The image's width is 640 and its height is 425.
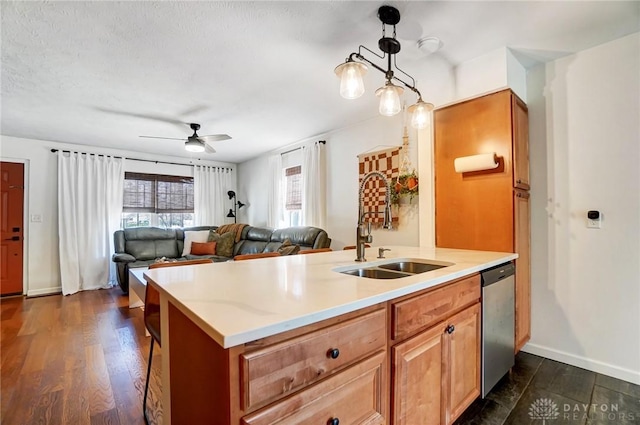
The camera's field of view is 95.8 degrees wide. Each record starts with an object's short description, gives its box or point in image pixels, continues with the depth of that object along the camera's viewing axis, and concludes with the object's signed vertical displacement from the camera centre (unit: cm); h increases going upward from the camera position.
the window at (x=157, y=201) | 525 +30
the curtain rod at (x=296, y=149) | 427 +110
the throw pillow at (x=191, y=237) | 519 -39
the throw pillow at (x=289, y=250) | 346 -42
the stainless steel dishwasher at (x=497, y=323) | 169 -69
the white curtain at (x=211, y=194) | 588 +46
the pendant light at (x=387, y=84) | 152 +72
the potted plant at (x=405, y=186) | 297 +29
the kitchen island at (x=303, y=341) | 73 -40
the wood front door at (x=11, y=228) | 422 -15
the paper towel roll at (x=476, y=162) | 211 +39
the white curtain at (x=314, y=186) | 428 +44
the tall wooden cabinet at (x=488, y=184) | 213 +23
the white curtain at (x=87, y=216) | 450 +1
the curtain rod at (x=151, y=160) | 502 +104
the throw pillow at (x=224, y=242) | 513 -48
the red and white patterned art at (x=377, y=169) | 329 +50
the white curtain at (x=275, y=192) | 514 +42
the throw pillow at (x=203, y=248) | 511 -58
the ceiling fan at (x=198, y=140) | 352 +94
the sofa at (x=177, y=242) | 411 -44
